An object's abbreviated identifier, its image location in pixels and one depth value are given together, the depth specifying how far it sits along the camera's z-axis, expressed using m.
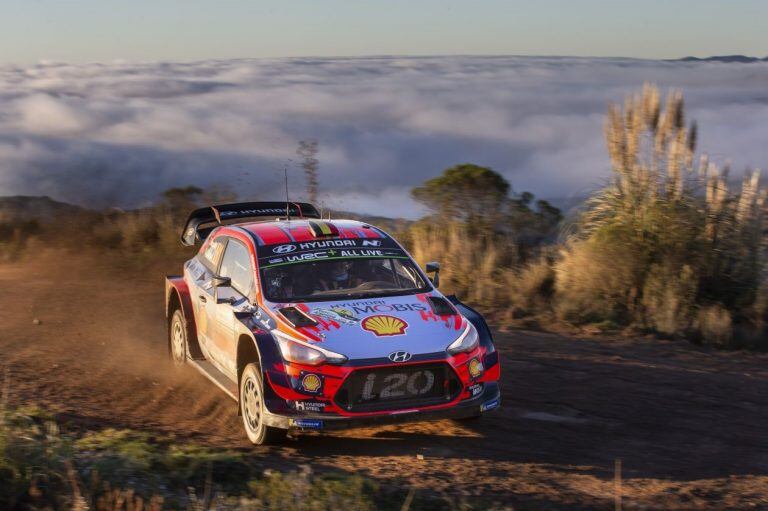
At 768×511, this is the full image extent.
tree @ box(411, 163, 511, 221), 18.33
